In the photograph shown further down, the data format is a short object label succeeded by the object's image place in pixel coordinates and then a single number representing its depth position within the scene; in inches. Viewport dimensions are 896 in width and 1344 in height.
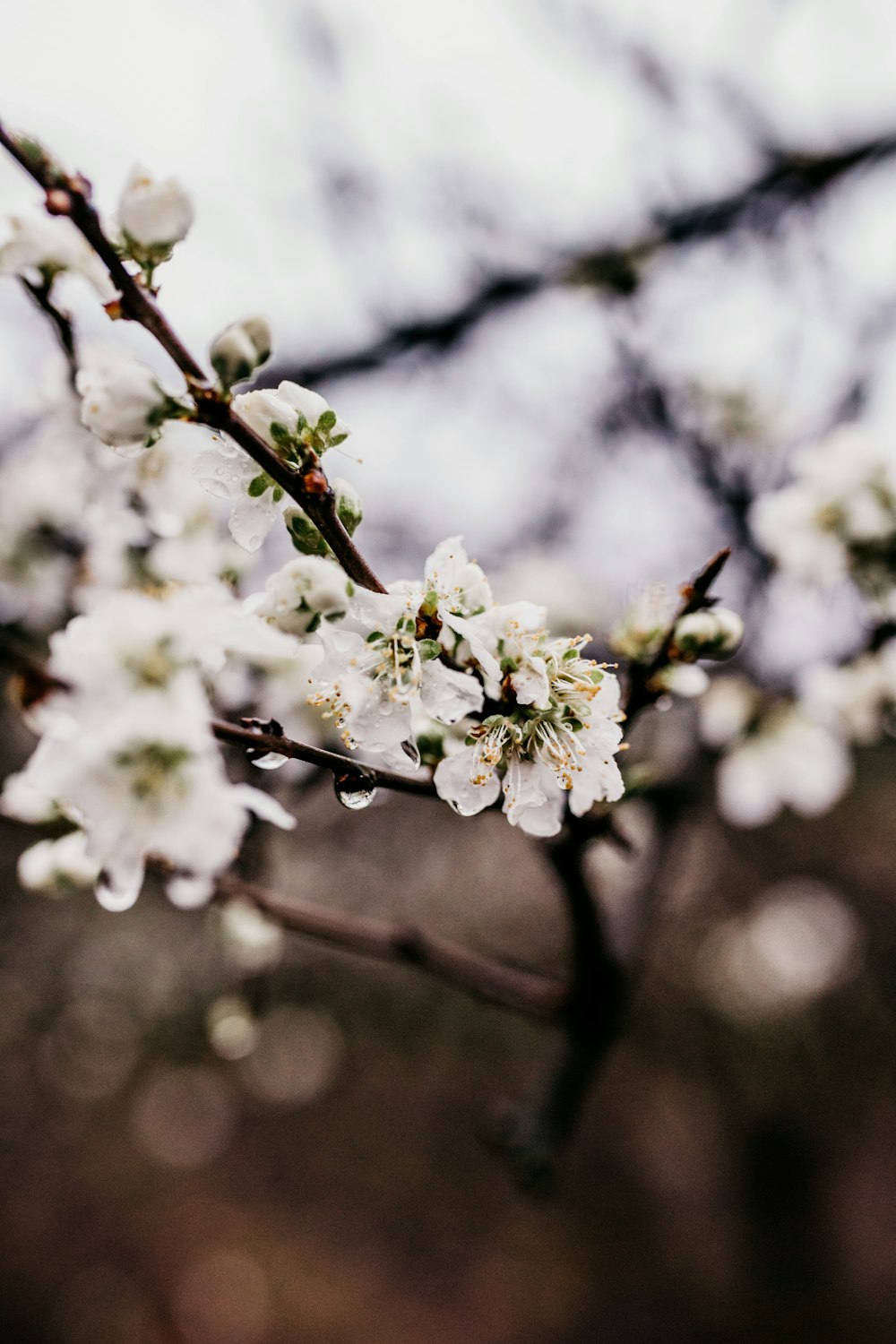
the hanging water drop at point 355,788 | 11.6
